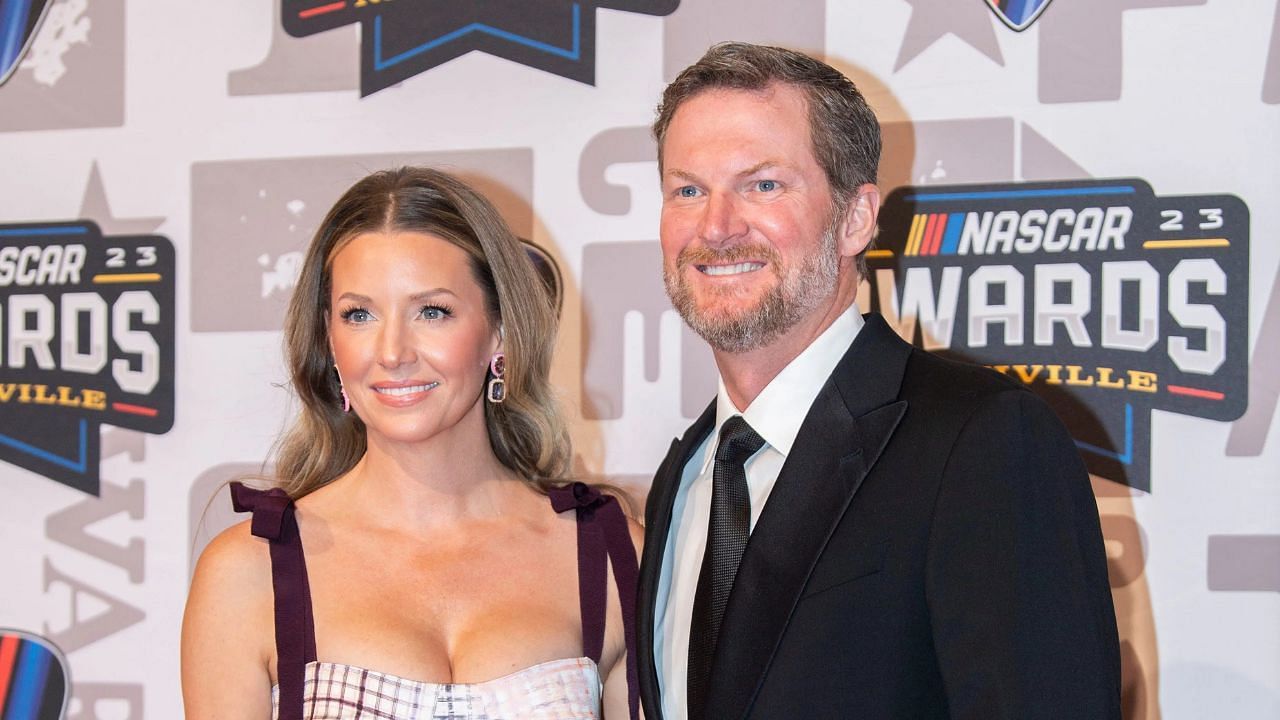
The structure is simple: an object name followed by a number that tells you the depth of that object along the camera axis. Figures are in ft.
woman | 7.04
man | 4.73
